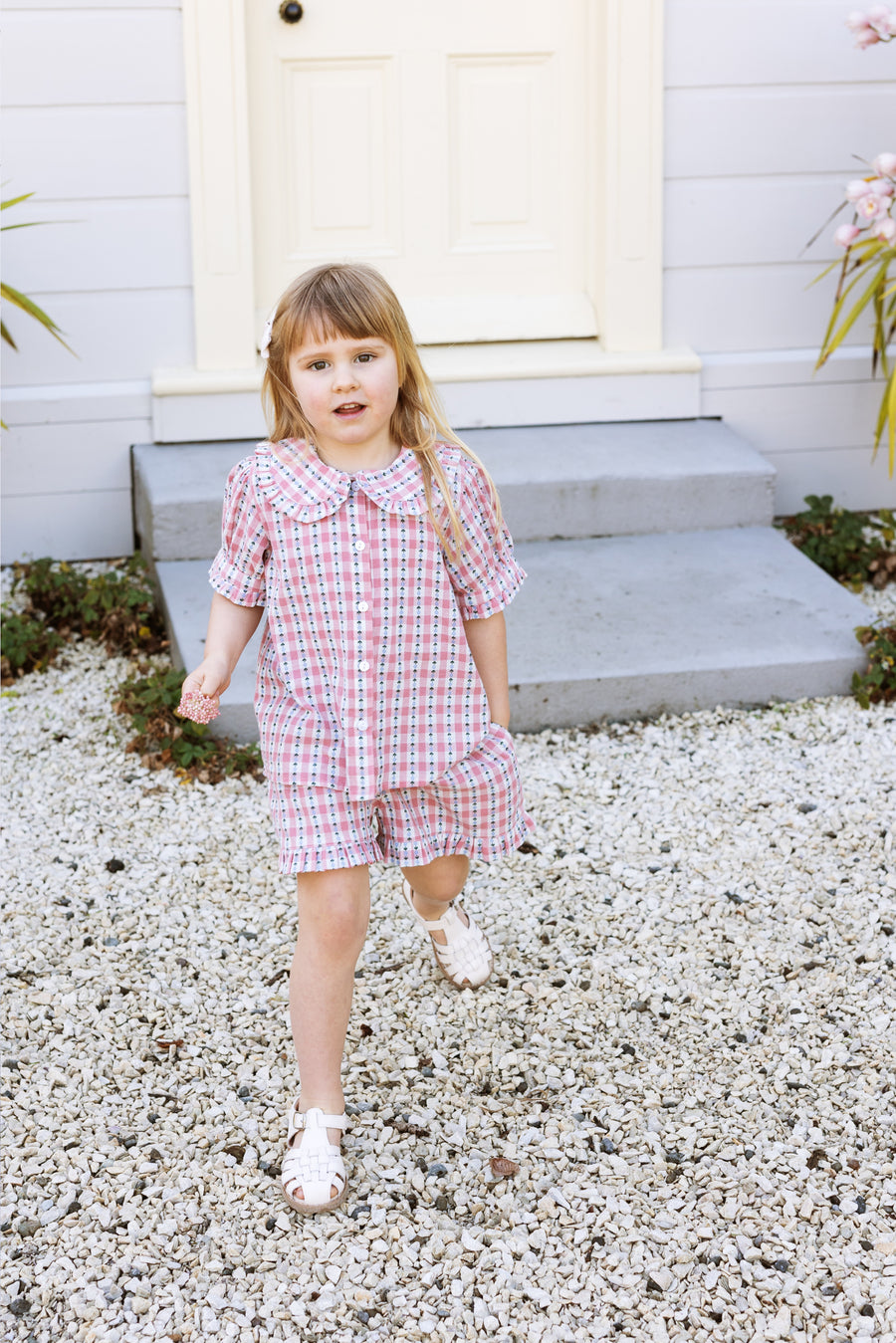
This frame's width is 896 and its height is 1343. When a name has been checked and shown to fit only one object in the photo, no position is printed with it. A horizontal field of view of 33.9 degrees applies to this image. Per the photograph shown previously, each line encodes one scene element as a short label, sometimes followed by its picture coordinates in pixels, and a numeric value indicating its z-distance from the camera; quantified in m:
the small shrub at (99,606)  3.82
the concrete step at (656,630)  3.36
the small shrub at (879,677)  3.45
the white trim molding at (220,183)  3.94
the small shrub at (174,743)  3.16
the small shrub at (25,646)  3.70
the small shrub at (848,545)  4.10
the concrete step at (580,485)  3.89
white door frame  3.98
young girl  1.89
